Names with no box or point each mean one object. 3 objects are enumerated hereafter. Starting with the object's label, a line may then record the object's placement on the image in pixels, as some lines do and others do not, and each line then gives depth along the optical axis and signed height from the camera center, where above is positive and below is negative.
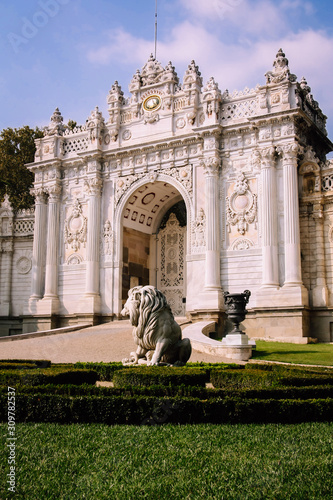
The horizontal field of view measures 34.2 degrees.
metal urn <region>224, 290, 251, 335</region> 17.55 -0.18
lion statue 11.38 -0.60
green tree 37.47 +9.59
